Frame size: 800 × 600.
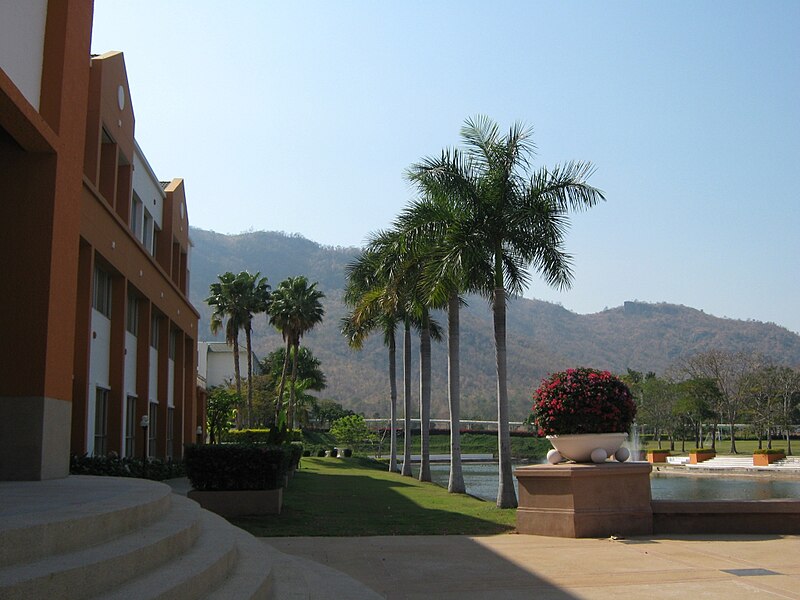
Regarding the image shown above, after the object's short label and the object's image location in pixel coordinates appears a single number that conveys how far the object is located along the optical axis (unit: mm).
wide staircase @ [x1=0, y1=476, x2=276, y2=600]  4820
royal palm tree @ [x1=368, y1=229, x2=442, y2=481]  26969
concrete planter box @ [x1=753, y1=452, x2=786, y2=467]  53734
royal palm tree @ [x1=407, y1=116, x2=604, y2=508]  21750
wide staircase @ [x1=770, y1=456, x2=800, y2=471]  51556
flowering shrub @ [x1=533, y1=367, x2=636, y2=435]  13398
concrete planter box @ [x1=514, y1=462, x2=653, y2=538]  12828
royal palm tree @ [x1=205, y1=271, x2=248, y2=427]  63281
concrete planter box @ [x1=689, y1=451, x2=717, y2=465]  59250
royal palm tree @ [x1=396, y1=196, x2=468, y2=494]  21125
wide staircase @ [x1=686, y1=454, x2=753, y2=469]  54906
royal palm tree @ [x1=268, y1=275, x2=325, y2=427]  61500
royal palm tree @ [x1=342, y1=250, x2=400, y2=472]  33266
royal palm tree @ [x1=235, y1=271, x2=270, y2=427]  63094
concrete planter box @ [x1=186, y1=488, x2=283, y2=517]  16547
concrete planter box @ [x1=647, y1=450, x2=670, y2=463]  64375
